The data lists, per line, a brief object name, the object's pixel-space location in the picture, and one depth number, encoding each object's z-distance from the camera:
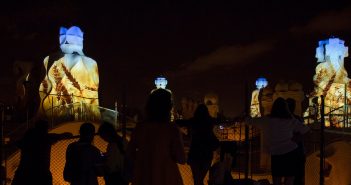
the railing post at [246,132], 6.57
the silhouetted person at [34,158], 5.57
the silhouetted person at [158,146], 4.40
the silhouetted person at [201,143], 6.03
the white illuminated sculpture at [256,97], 27.59
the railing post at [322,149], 6.93
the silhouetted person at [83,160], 5.45
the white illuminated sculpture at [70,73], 20.19
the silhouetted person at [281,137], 5.87
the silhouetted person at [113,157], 5.78
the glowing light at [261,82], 28.12
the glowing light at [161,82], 25.22
